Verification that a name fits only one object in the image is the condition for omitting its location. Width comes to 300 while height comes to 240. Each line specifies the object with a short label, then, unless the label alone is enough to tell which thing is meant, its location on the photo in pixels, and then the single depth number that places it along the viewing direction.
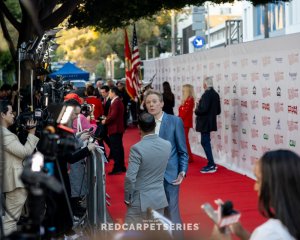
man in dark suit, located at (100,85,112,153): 13.57
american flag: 17.23
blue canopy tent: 28.38
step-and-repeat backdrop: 9.30
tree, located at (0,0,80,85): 12.43
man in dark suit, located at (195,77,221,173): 11.50
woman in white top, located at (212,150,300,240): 2.88
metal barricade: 6.32
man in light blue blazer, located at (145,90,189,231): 5.88
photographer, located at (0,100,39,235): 5.85
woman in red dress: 12.38
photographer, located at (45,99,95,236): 5.99
